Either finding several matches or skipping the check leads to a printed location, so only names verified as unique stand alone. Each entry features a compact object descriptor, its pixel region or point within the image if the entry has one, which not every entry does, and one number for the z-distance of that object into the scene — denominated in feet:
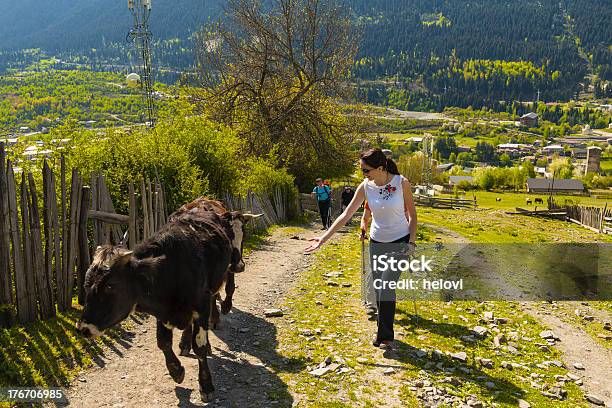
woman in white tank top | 23.68
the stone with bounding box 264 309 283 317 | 31.04
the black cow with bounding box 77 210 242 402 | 17.56
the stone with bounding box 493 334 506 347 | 27.11
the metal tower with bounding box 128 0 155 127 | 101.14
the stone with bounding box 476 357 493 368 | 23.98
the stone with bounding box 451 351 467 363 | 24.44
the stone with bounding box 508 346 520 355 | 26.19
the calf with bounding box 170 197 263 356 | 27.20
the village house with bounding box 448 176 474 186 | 400.96
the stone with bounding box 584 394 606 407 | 21.39
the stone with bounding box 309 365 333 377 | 22.50
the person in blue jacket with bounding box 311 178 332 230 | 67.10
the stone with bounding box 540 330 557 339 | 29.30
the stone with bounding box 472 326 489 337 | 28.09
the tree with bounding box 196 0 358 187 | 97.30
